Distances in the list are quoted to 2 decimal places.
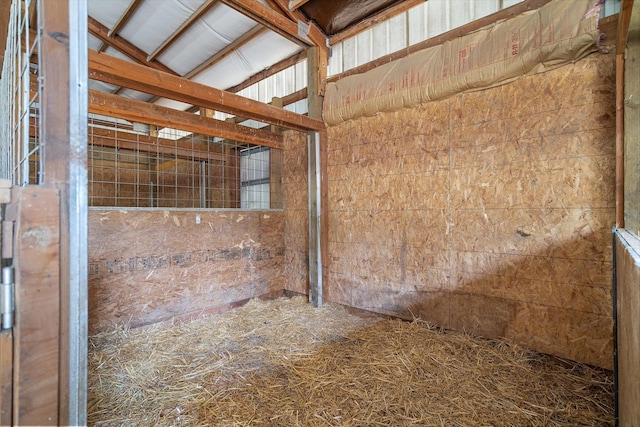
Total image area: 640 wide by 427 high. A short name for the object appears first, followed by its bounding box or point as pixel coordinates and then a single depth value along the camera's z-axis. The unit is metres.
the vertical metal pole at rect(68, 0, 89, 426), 0.85
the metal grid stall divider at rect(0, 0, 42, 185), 0.98
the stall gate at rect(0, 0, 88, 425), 0.77
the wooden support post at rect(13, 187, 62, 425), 0.77
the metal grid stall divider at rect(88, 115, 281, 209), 3.98
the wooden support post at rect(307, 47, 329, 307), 3.39
